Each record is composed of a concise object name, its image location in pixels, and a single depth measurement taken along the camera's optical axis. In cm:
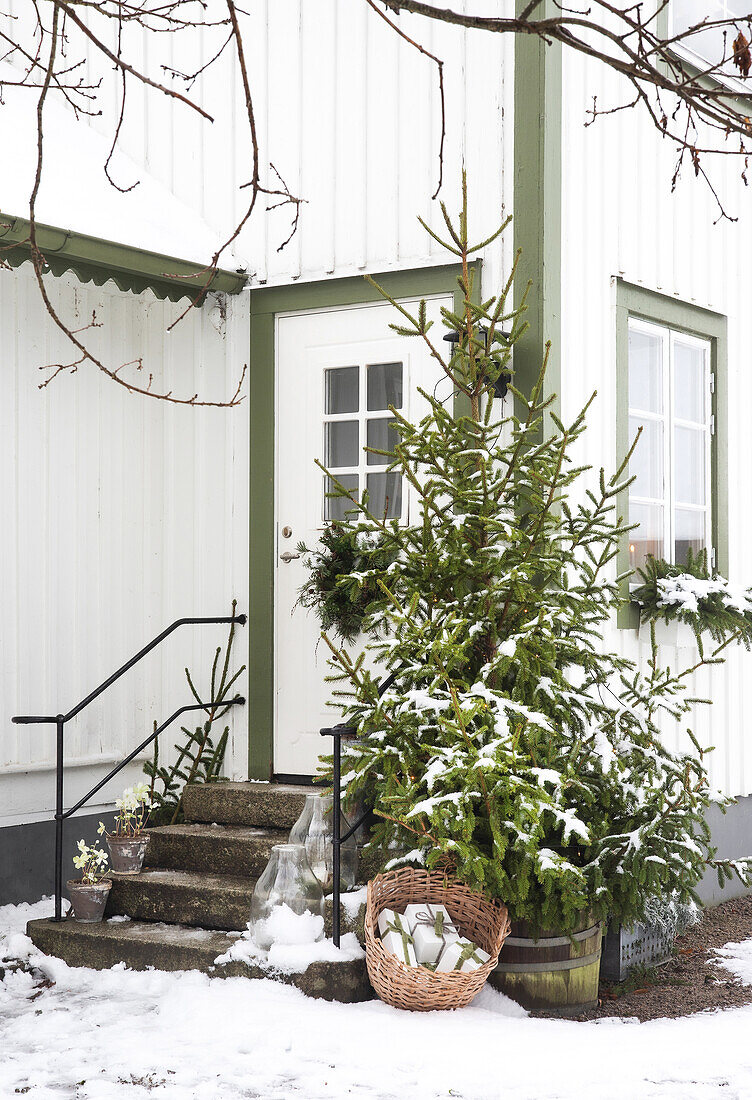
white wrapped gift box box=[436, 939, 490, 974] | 447
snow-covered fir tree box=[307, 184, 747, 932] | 454
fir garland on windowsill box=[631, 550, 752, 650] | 614
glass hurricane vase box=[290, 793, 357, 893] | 498
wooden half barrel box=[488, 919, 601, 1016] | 471
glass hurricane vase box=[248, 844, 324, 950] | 475
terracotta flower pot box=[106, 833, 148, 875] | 568
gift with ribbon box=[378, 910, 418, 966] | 447
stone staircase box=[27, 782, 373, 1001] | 489
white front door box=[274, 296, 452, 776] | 607
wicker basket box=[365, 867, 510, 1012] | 443
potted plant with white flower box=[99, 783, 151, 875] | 568
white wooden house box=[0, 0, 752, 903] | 575
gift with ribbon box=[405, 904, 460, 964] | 451
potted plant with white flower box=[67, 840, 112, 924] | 542
